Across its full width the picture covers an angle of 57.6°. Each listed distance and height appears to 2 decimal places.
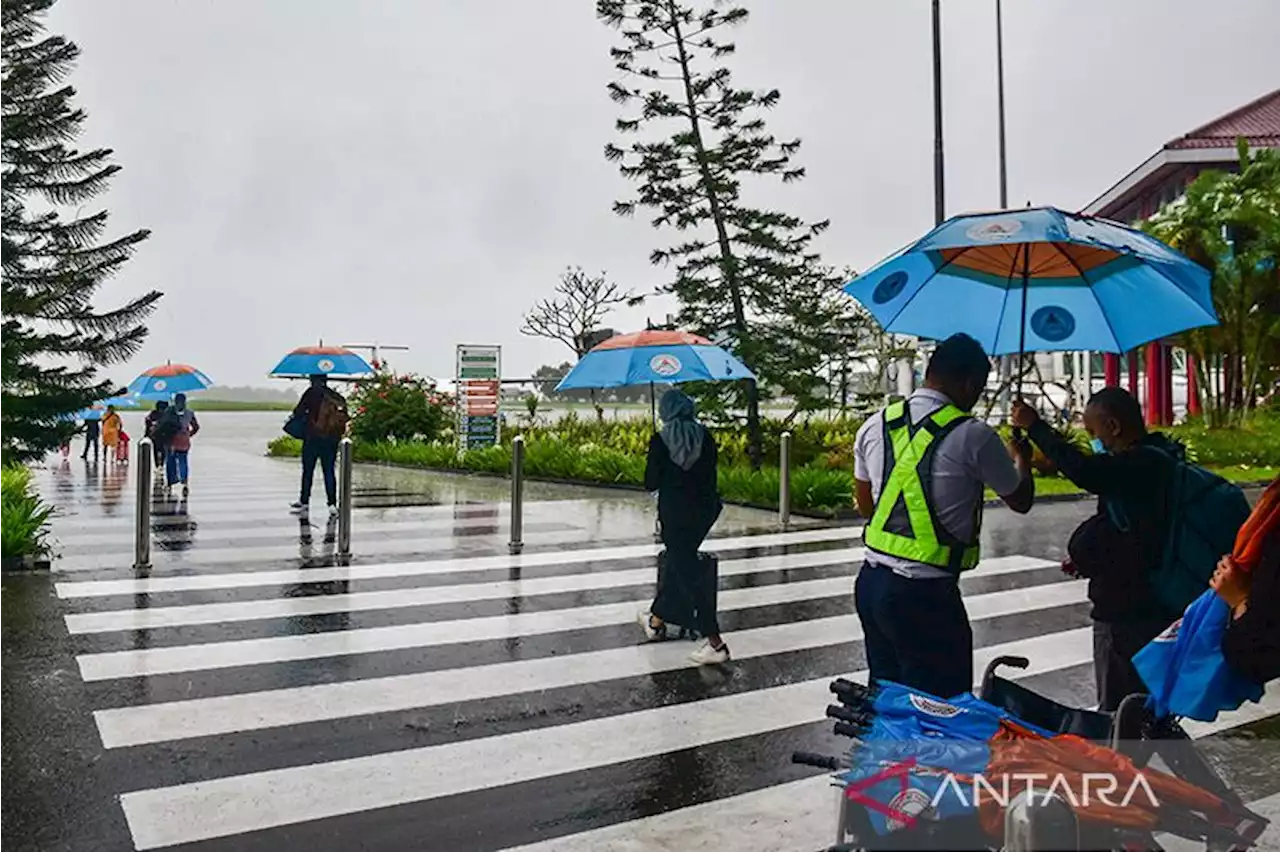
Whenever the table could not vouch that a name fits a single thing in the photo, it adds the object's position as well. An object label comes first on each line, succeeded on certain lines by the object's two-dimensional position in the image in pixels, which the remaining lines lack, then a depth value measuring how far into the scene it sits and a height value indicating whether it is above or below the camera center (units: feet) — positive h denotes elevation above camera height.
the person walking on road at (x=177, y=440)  60.03 +0.45
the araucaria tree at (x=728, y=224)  64.59 +12.43
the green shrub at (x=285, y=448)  100.01 +0.05
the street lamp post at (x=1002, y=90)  101.71 +32.64
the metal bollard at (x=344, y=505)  36.60 -1.78
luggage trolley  9.55 -3.04
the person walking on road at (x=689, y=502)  23.59 -1.11
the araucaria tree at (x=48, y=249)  54.75 +9.94
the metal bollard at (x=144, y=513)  32.91 -1.85
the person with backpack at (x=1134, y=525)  13.93 -0.95
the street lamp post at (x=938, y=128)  65.72 +18.61
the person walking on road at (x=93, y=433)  93.77 +1.30
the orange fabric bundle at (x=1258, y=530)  10.45 -0.75
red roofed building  113.70 +28.49
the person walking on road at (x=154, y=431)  64.52 +1.05
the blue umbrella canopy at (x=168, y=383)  77.92 +4.45
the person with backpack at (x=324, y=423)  46.06 +1.02
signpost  77.66 +3.58
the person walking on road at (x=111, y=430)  92.38 +1.53
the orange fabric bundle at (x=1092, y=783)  9.57 -2.87
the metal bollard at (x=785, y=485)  45.50 -1.46
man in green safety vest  13.60 -0.75
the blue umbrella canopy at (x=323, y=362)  64.60 +4.87
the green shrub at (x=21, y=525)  32.65 -2.19
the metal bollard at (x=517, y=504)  38.58 -1.88
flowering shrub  89.66 +2.52
